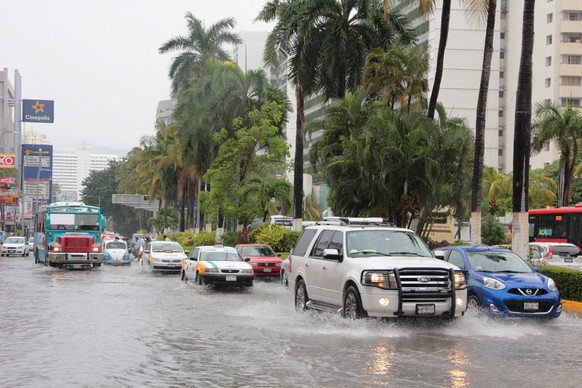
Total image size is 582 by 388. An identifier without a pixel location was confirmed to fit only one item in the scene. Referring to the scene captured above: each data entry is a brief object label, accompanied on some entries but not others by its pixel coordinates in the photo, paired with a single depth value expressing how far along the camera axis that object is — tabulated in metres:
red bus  45.38
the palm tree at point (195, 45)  66.88
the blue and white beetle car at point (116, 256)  46.75
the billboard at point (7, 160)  98.50
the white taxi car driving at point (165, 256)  37.60
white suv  14.65
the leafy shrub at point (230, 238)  53.74
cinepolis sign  133.38
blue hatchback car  16.56
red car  32.75
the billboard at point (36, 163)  133.50
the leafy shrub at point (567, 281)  21.23
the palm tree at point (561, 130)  50.31
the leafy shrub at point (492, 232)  58.44
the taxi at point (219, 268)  26.80
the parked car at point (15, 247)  63.25
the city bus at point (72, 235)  38.91
